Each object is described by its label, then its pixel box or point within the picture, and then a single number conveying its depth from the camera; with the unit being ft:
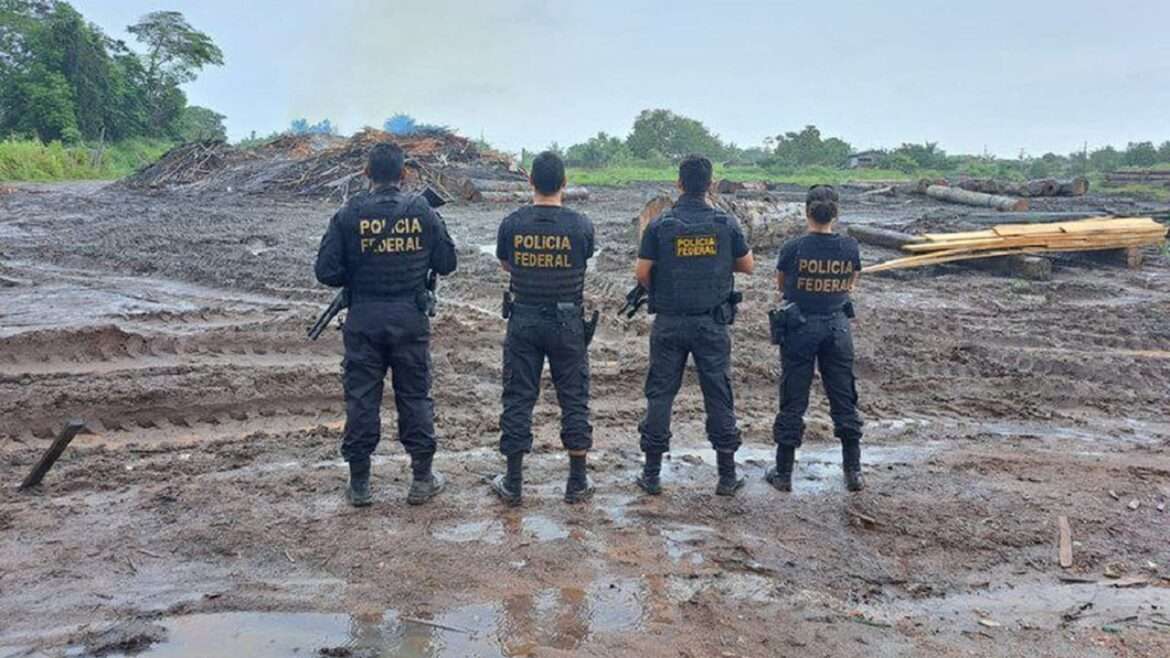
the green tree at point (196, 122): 153.69
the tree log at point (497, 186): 75.66
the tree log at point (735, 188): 88.63
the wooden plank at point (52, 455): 15.31
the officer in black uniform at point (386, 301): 15.20
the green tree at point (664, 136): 165.25
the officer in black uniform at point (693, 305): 16.16
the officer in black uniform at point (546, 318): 15.66
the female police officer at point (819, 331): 16.66
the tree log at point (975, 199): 68.39
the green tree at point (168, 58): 147.54
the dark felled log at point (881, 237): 43.88
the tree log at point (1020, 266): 38.50
